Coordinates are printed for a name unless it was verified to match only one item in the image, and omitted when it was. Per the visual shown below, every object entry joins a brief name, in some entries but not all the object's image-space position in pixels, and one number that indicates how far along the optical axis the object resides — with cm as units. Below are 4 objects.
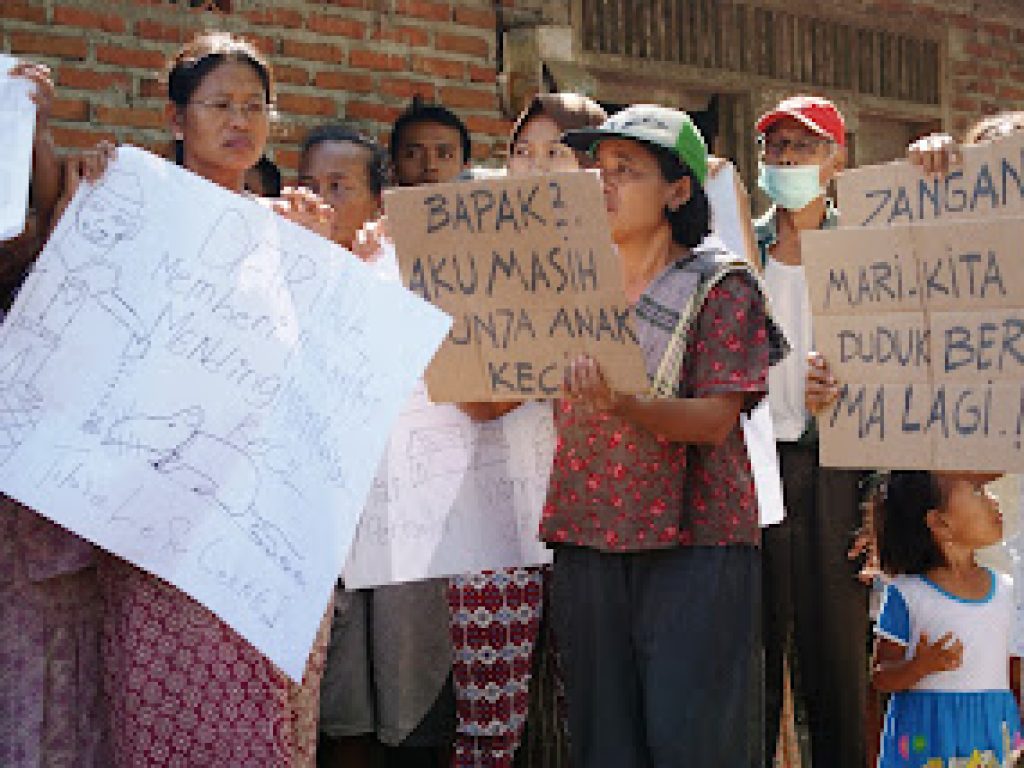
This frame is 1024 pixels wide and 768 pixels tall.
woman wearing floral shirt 337
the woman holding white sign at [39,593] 322
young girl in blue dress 416
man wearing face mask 443
